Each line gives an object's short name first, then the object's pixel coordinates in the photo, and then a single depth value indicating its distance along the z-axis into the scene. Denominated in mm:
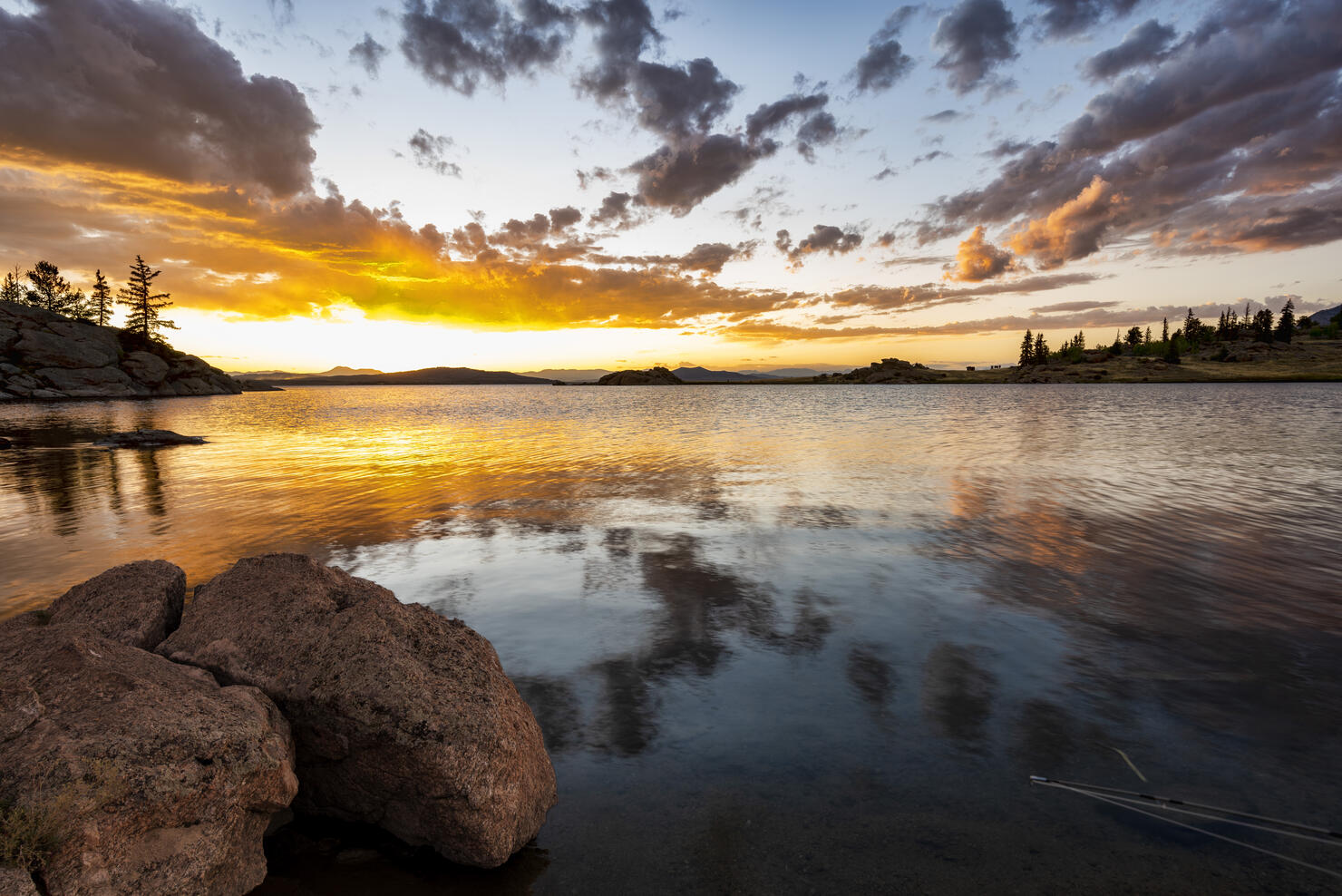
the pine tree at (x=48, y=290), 134625
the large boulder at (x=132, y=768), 3531
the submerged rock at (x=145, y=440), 35875
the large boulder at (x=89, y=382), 100562
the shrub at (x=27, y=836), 3295
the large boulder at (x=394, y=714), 4738
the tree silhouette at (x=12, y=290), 138375
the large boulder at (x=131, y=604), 6051
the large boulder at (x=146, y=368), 117088
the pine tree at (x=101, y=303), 135750
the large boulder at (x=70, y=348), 99312
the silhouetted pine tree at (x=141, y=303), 135000
